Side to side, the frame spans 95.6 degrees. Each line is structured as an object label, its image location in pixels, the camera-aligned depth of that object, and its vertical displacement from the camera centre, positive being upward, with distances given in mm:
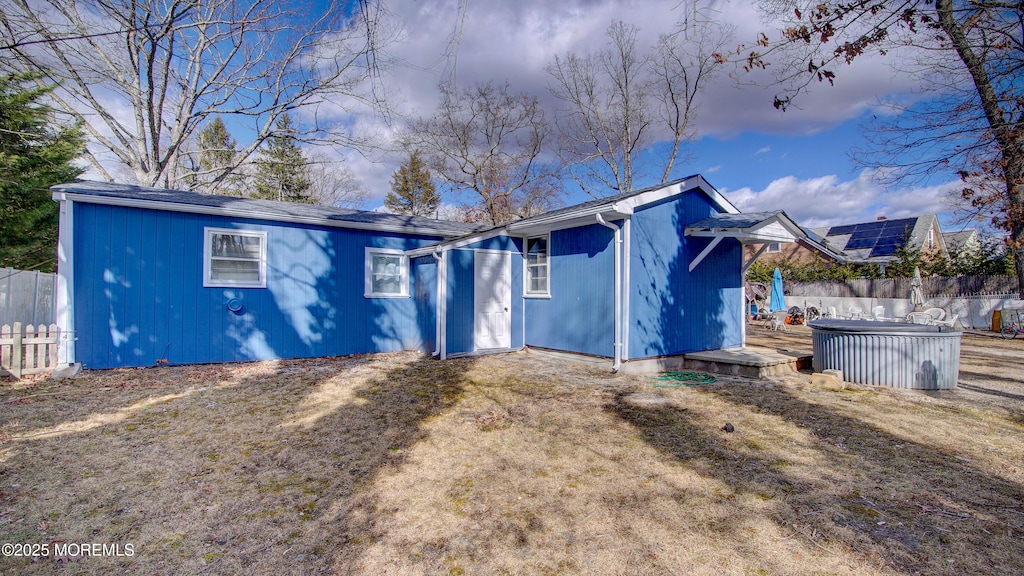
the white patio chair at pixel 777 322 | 15094 -922
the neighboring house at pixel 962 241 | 17594 +3183
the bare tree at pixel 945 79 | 3639 +2160
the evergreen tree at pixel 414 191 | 30734 +6986
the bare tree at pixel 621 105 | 20359 +8822
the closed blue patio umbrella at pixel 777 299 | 15909 -152
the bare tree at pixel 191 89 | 13258 +6420
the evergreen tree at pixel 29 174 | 9616 +2712
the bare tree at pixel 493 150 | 23719 +7584
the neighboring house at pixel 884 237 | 21844 +3194
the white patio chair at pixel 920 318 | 13188 -687
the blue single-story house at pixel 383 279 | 7238 +303
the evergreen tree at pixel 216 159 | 16797 +6604
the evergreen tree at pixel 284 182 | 25391 +6291
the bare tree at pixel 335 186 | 26211 +6357
